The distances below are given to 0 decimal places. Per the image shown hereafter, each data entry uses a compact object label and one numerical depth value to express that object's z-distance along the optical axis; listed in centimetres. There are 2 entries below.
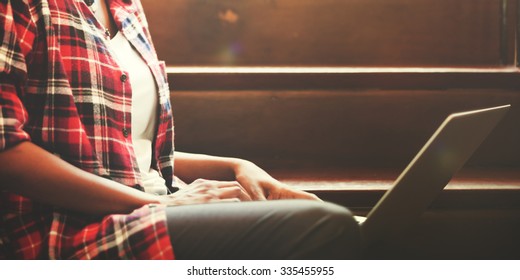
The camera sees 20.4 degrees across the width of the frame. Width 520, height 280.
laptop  200
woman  198
